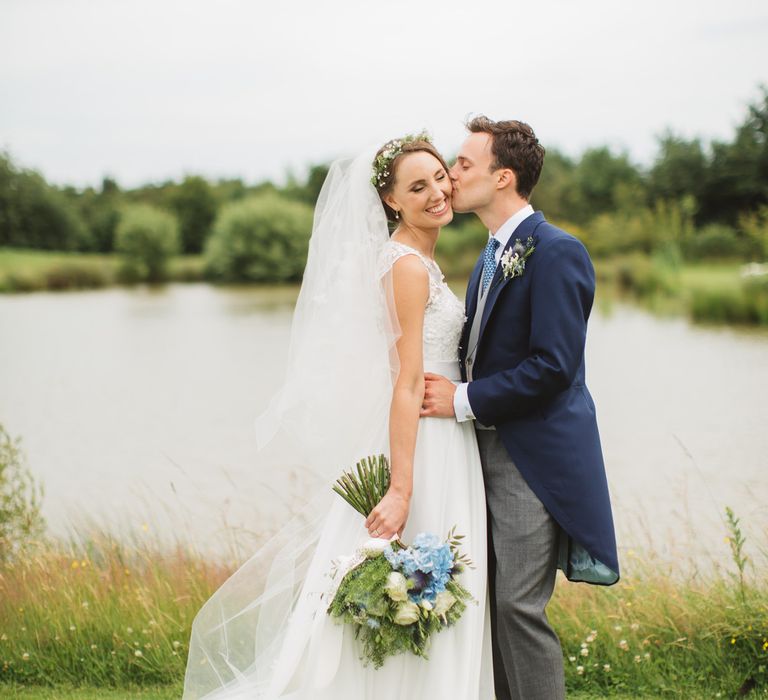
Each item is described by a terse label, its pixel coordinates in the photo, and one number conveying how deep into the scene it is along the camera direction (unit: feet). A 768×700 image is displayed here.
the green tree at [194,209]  138.21
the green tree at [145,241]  118.83
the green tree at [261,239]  119.75
